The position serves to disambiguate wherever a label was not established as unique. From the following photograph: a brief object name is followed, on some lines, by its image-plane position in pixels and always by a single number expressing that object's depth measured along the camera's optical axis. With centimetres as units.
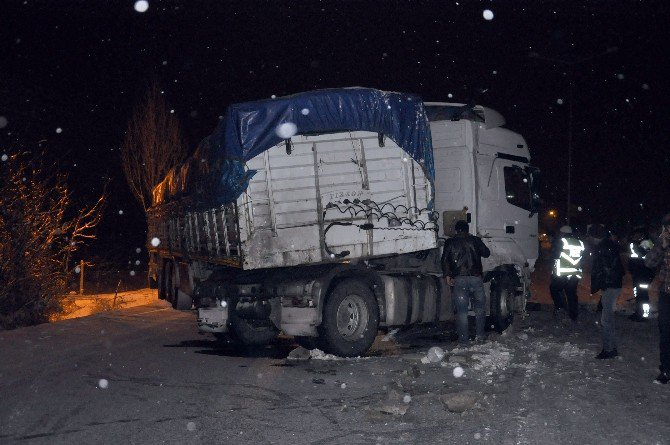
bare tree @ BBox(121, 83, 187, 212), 2497
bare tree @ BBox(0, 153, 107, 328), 1367
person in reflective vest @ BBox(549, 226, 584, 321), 1250
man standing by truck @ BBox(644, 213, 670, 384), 725
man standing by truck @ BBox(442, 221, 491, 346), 998
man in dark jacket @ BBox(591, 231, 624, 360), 864
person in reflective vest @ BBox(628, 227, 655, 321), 1229
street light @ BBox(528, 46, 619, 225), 2381
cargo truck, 906
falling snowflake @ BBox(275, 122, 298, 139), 909
